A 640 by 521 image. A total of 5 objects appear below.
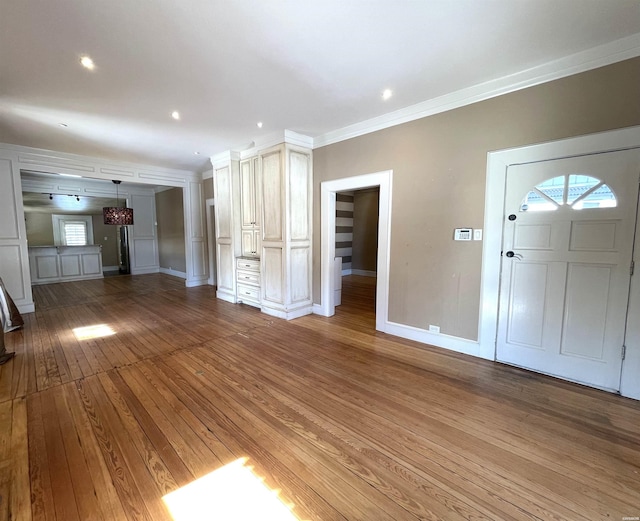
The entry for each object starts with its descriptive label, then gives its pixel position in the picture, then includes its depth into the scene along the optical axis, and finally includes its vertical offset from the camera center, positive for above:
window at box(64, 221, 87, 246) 9.91 -0.02
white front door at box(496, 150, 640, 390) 2.30 -0.30
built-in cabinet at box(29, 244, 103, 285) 7.08 -0.84
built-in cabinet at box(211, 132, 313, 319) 4.31 +0.16
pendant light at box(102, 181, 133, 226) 6.81 +0.43
